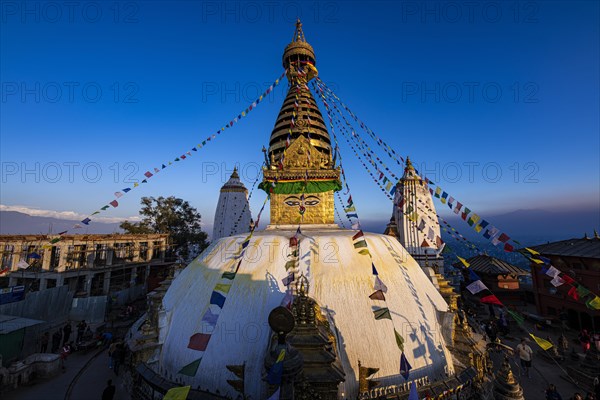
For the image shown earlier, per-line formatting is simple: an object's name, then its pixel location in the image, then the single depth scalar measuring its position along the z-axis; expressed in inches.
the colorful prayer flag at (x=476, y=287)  261.7
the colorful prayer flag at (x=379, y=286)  286.9
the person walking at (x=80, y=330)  493.1
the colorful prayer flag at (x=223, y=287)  277.1
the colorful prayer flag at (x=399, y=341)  246.5
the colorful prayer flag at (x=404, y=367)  234.2
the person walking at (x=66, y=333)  483.8
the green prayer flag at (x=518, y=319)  238.0
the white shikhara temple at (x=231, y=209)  1087.0
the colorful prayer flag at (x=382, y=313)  262.1
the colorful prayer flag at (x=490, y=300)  247.8
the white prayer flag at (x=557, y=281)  265.2
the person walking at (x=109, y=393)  286.0
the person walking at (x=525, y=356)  354.9
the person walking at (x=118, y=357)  369.4
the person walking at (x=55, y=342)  463.4
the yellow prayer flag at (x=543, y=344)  221.7
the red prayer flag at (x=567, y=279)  265.5
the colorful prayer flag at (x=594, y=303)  243.8
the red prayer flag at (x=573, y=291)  248.7
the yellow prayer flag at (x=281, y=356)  176.3
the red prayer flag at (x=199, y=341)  256.6
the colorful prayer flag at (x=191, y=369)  242.9
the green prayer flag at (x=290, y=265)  301.3
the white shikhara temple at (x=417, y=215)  787.4
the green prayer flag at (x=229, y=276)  286.5
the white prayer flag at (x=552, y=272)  267.3
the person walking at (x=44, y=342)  458.0
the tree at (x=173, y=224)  1323.8
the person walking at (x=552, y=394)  274.1
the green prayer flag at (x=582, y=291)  249.0
